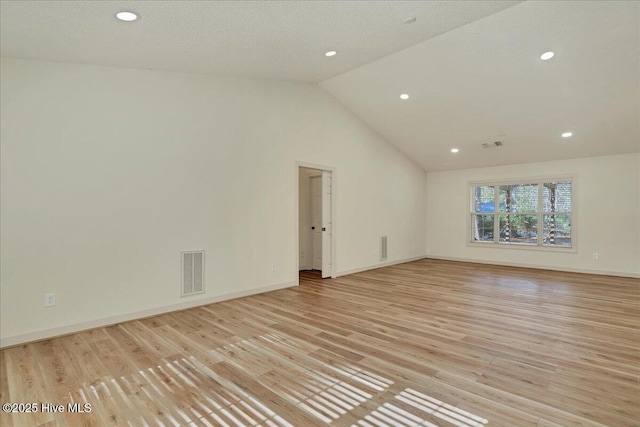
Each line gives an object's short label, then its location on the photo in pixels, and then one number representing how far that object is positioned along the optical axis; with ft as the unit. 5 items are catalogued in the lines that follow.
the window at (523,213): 23.70
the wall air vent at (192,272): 14.19
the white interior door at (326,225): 20.43
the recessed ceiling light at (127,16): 8.43
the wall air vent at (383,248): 24.52
